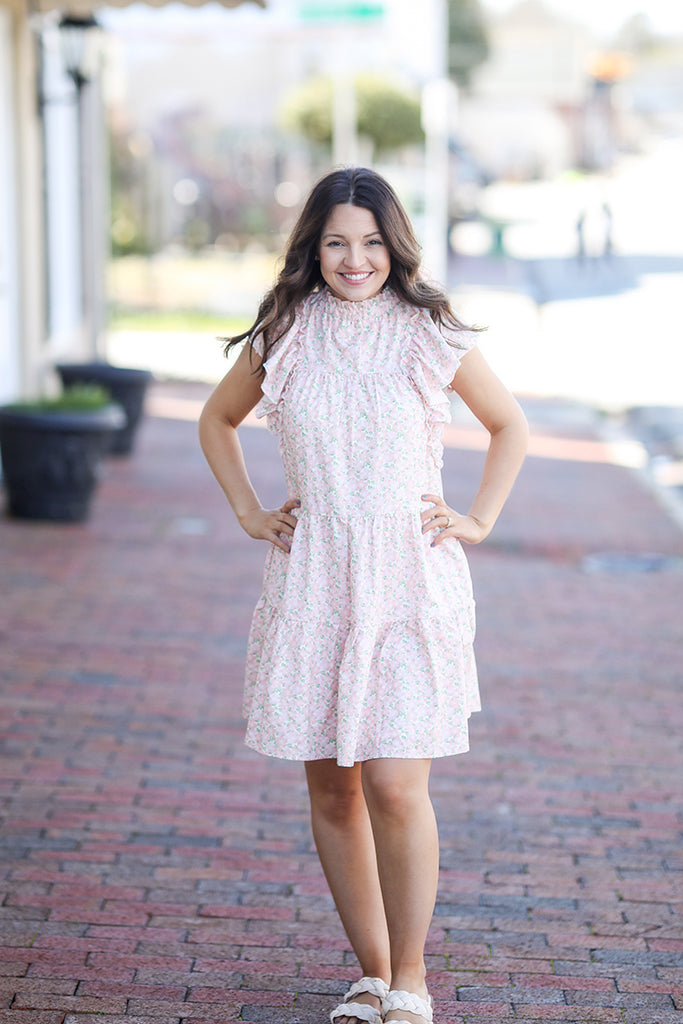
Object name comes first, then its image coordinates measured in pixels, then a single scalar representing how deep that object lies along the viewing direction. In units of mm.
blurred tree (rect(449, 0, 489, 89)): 61656
